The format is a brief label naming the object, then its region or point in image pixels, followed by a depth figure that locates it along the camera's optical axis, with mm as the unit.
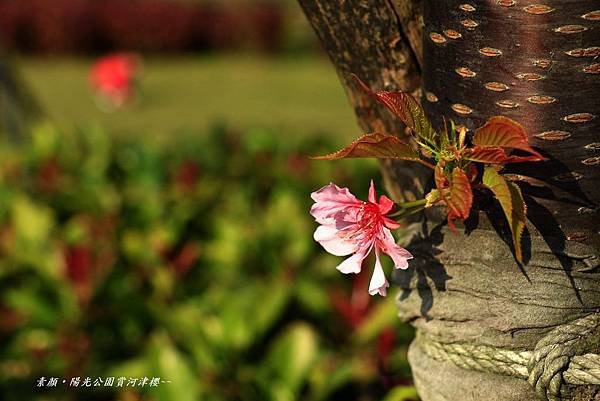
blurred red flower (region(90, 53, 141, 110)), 4615
